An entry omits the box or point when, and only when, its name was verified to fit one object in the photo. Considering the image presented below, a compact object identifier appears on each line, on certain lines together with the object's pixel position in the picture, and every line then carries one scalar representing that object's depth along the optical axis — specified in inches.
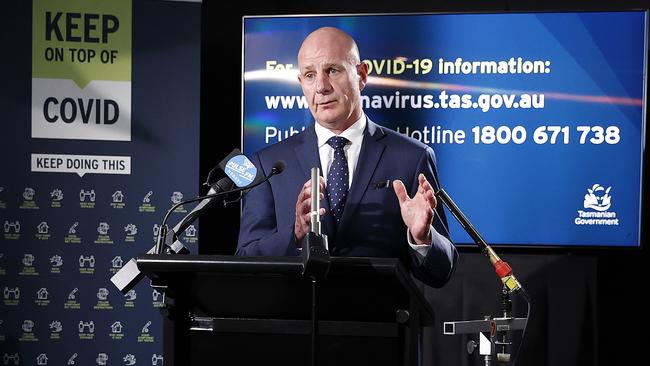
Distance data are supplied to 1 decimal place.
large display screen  182.7
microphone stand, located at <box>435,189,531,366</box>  116.0
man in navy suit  115.6
